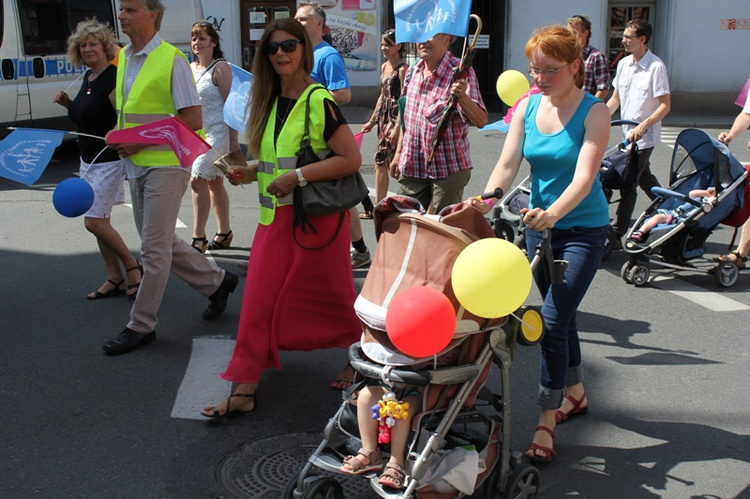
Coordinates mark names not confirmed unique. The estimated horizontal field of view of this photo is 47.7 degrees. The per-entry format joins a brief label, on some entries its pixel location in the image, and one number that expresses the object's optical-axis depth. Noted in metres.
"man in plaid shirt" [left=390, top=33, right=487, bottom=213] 5.35
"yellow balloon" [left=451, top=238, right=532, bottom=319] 2.96
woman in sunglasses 4.19
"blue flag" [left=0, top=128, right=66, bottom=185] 4.88
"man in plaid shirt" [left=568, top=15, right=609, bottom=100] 7.37
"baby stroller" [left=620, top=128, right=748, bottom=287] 6.68
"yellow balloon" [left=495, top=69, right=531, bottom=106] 4.94
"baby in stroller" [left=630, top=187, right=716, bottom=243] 6.71
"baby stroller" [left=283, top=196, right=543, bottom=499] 3.17
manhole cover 3.64
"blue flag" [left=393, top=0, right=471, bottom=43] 4.71
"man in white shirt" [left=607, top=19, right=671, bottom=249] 7.34
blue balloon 4.82
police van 11.76
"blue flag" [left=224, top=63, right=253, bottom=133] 5.09
